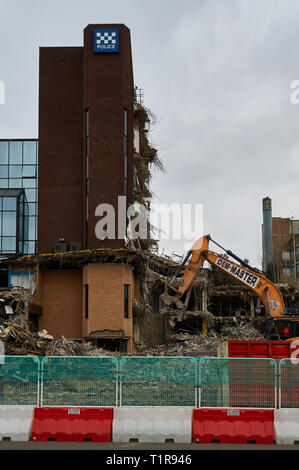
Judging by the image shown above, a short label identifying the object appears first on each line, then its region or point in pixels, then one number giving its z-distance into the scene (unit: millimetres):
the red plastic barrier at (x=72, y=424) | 15141
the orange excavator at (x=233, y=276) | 31600
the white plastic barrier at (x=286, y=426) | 15070
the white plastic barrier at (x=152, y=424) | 15109
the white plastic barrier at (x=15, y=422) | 15164
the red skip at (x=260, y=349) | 18484
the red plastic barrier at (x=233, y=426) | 15055
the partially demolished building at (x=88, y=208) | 36812
